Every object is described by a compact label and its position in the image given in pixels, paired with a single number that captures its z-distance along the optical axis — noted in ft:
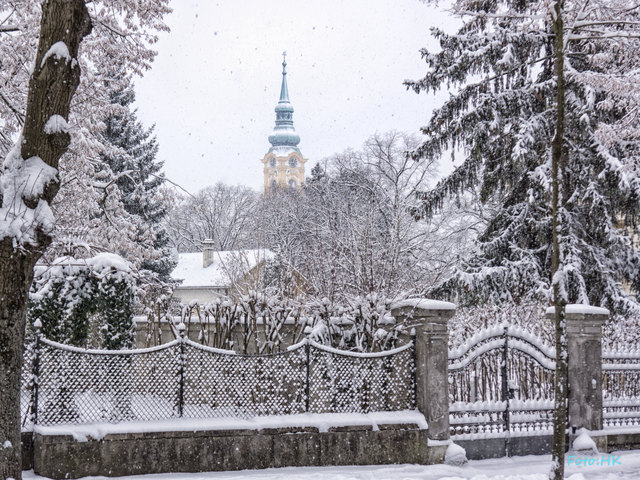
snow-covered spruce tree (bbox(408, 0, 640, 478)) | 49.90
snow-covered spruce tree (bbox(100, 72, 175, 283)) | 84.02
